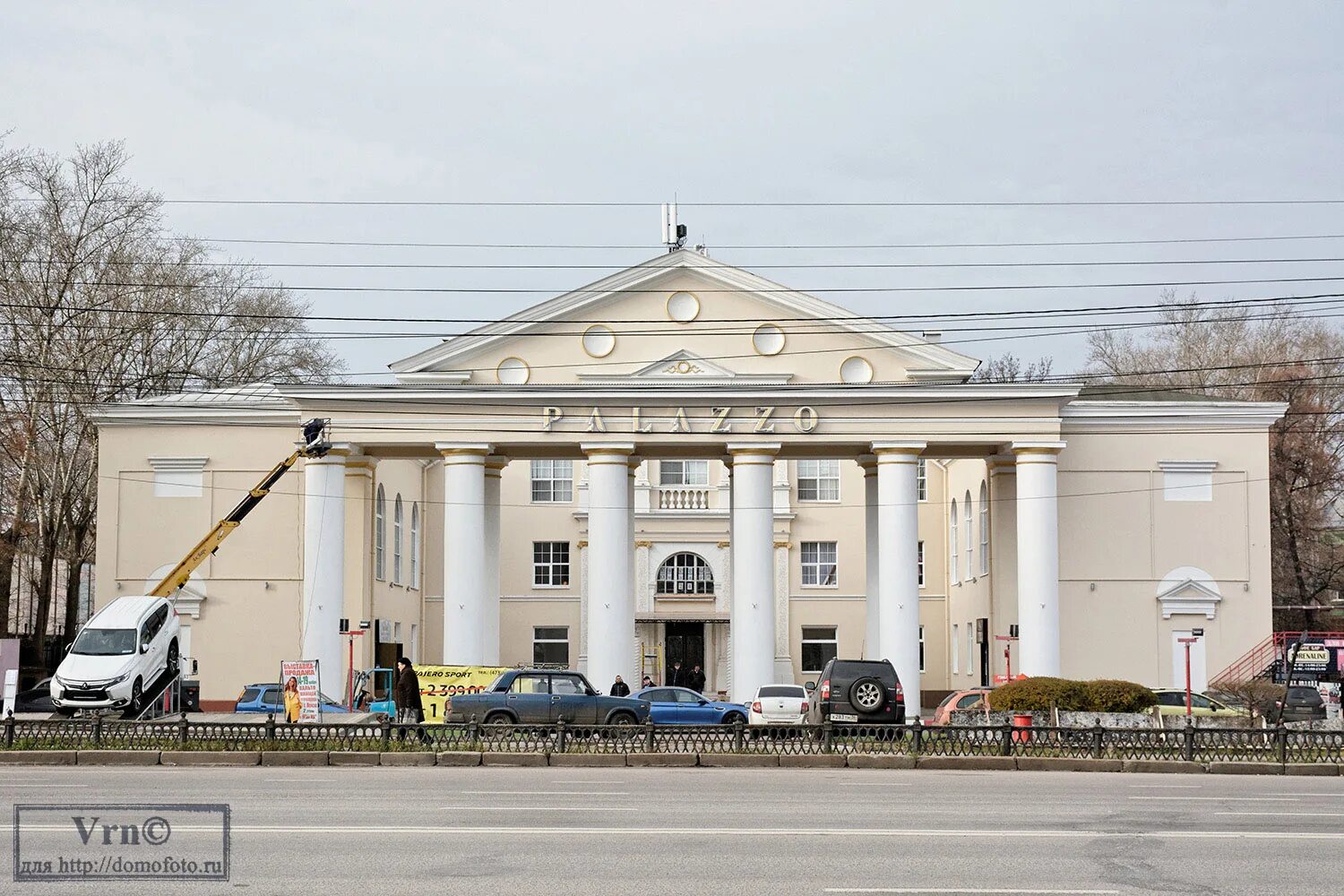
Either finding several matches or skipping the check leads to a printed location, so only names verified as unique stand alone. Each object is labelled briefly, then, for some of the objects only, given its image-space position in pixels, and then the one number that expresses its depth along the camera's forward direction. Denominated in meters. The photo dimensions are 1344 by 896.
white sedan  37.62
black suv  33.47
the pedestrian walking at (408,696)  30.91
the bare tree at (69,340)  51.53
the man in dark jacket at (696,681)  60.12
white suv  35.72
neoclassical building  44.59
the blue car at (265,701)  39.78
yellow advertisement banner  35.88
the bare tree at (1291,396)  62.88
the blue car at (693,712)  38.97
